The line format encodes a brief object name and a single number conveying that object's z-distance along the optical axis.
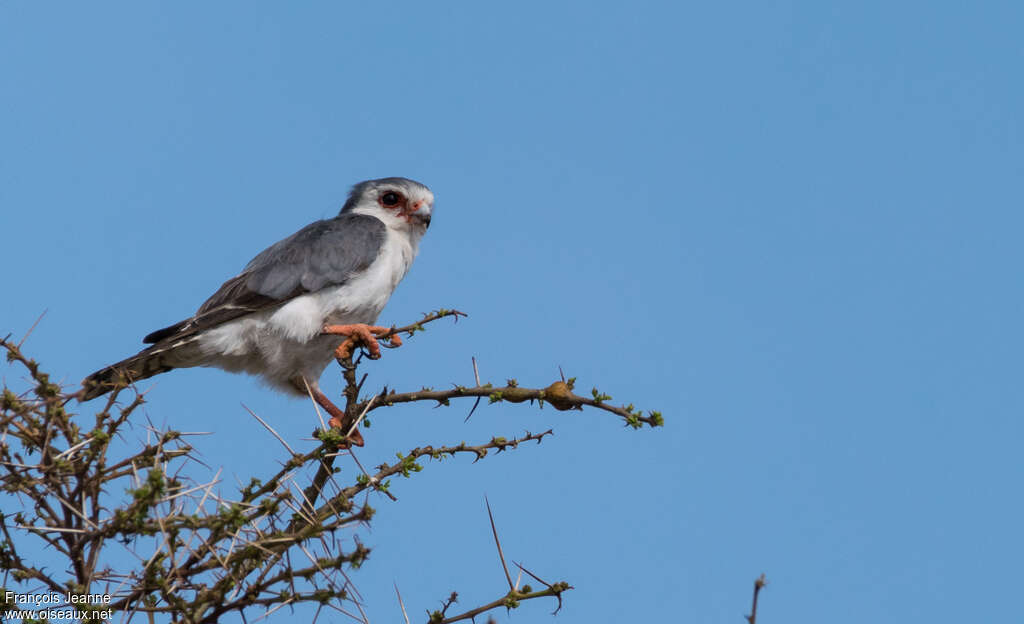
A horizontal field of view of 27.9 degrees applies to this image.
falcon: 14.03
